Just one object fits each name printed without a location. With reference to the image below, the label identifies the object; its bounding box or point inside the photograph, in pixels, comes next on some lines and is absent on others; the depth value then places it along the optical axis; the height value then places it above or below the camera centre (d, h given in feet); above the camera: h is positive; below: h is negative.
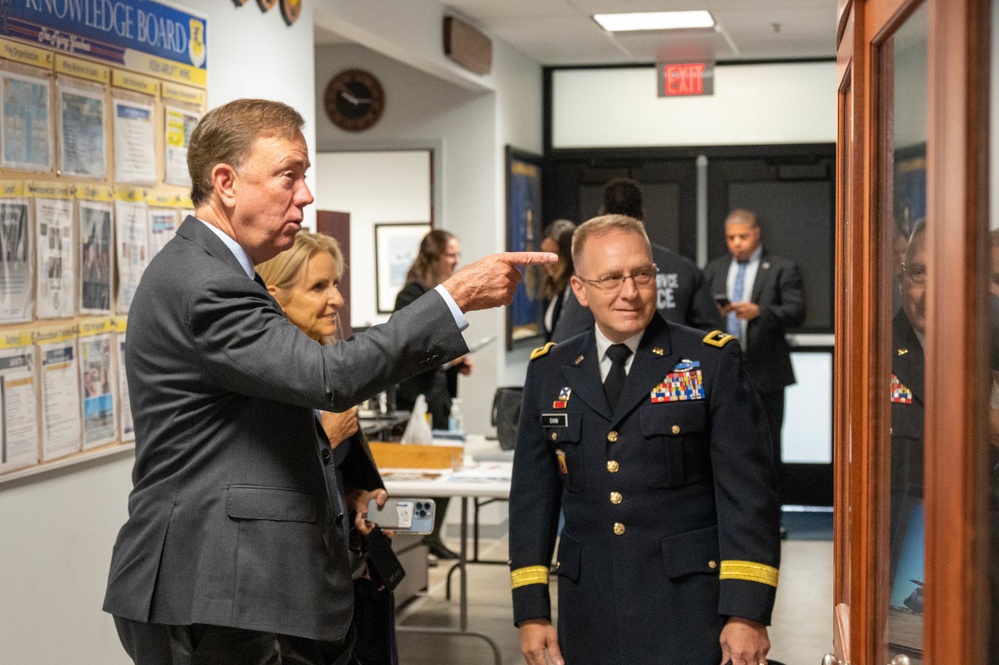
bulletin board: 10.19 +0.84
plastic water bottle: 18.11 -1.95
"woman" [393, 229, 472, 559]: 20.12 -1.38
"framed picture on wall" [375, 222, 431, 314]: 26.78 +0.82
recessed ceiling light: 23.03 +4.98
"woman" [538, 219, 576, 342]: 19.13 +0.13
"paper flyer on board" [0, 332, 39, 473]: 10.07 -0.93
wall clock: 25.99 +3.92
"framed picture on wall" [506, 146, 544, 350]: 26.76 +1.21
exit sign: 25.71 +4.24
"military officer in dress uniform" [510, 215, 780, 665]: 7.30 -1.25
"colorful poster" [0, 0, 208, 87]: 10.43 +2.40
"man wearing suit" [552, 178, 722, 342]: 15.37 -0.10
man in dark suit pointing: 5.79 -0.68
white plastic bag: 16.26 -1.86
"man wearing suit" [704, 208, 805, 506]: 21.95 -0.43
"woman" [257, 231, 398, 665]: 9.02 -1.03
